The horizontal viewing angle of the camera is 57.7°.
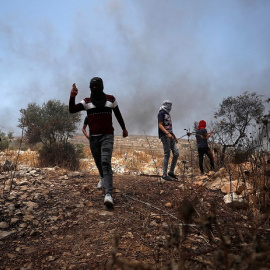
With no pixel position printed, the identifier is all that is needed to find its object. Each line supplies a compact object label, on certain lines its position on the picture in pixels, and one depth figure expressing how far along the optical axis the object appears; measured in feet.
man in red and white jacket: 12.71
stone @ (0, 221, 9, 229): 9.91
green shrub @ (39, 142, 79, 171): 35.06
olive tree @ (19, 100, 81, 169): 36.65
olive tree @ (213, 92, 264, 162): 41.78
